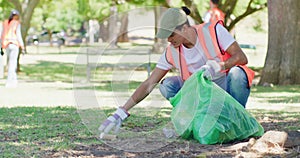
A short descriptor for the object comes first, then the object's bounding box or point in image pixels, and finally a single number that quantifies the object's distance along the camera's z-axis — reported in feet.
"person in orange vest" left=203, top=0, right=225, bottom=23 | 43.29
